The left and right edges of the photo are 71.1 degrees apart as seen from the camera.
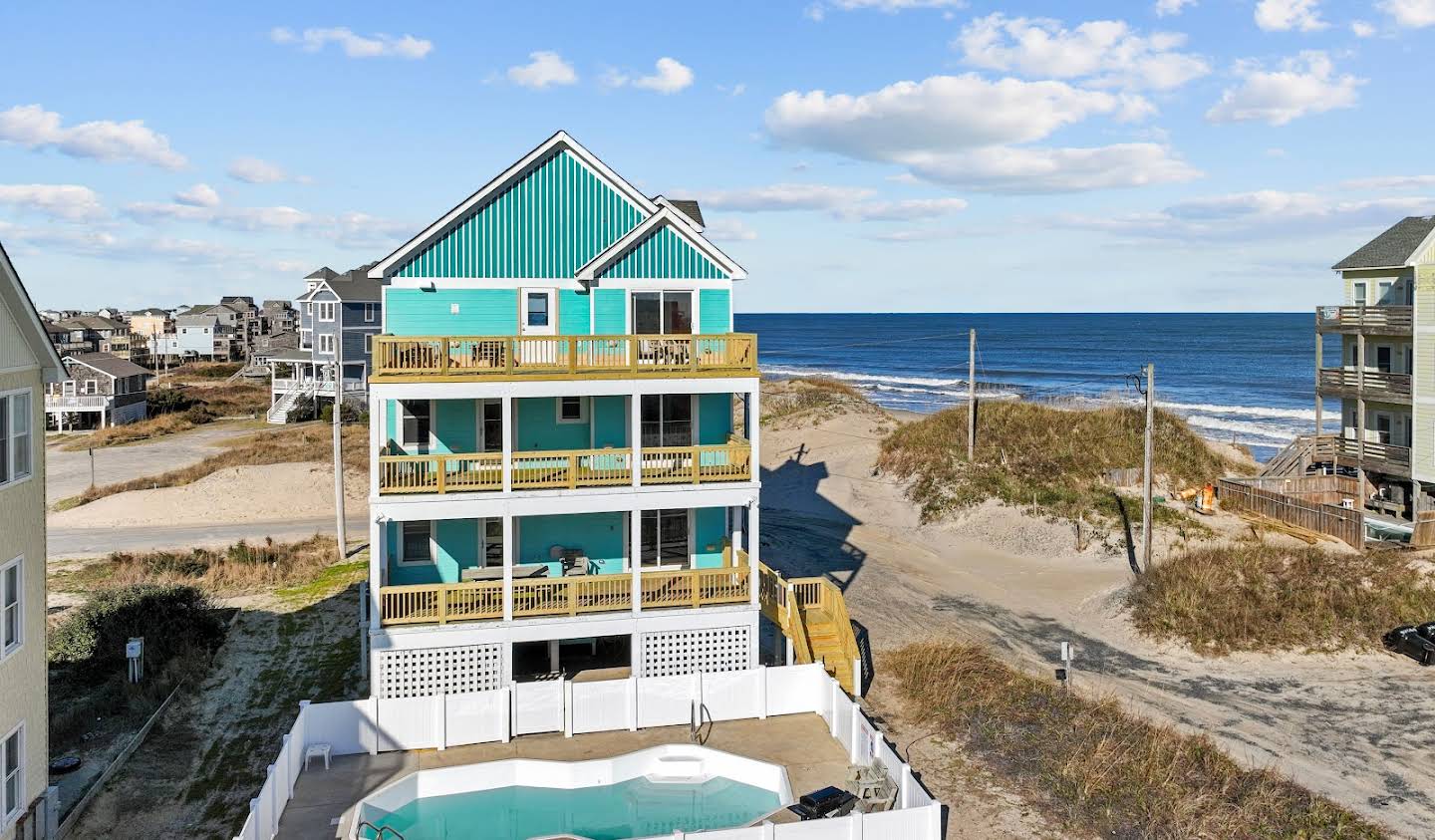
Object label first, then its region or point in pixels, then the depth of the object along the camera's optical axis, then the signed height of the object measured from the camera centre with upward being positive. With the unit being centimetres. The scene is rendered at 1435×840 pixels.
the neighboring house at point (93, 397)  6931 -89
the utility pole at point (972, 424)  4270 -194
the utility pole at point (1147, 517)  2872 -406
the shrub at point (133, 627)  2263 -575
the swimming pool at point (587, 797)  1596 -697
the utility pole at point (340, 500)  3251 -391
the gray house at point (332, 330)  6800 +365
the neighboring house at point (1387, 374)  3253 +11
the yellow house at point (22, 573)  1410 -277
